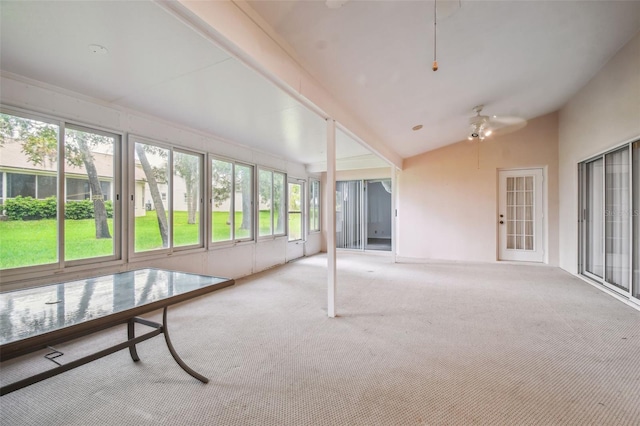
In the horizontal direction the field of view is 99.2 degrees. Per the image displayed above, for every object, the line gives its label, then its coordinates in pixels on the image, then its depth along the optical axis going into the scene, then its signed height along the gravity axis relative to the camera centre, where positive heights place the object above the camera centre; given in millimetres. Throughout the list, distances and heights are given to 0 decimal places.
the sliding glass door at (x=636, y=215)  3383 -33
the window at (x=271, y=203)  5812 +252
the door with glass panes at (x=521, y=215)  5957 -49
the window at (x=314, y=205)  7664 +245
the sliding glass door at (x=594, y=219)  4250 -99
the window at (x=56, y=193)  2555 +230
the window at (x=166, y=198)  3595 +229
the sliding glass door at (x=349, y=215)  8016 -44
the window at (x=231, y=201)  4688 +240
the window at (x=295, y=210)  6887 +95
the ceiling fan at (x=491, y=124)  4961 +1816
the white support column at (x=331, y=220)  3178 -77
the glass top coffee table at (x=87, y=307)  1188 -517
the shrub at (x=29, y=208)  2549 +66
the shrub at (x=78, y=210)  2924 +52
